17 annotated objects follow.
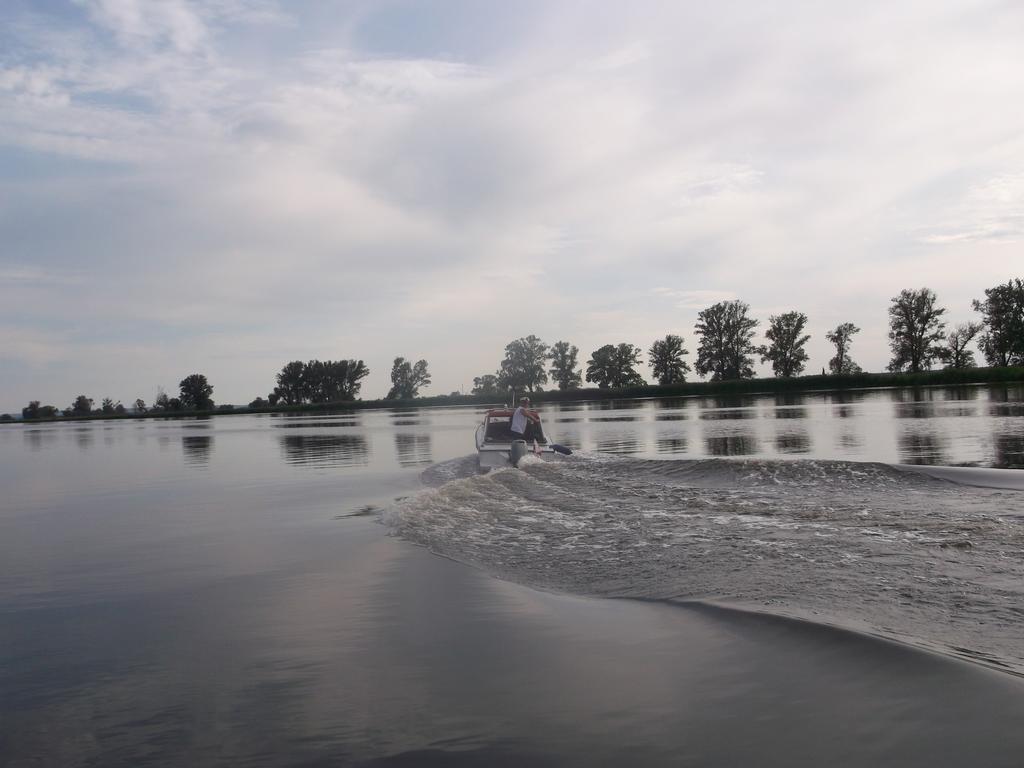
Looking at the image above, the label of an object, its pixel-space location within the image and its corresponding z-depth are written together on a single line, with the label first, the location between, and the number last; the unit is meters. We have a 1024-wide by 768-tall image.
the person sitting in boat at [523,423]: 24.56
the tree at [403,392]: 198.25
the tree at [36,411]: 187.46
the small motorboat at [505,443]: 22.11
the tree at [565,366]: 177.00
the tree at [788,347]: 141.38
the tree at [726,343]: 149.38
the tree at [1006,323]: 106.88
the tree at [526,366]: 181.75
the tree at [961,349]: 119.25
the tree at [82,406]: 196.75
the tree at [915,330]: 121.69
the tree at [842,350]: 137.00
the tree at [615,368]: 168.12
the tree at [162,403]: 195.91
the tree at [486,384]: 176.50
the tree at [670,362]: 164.75
